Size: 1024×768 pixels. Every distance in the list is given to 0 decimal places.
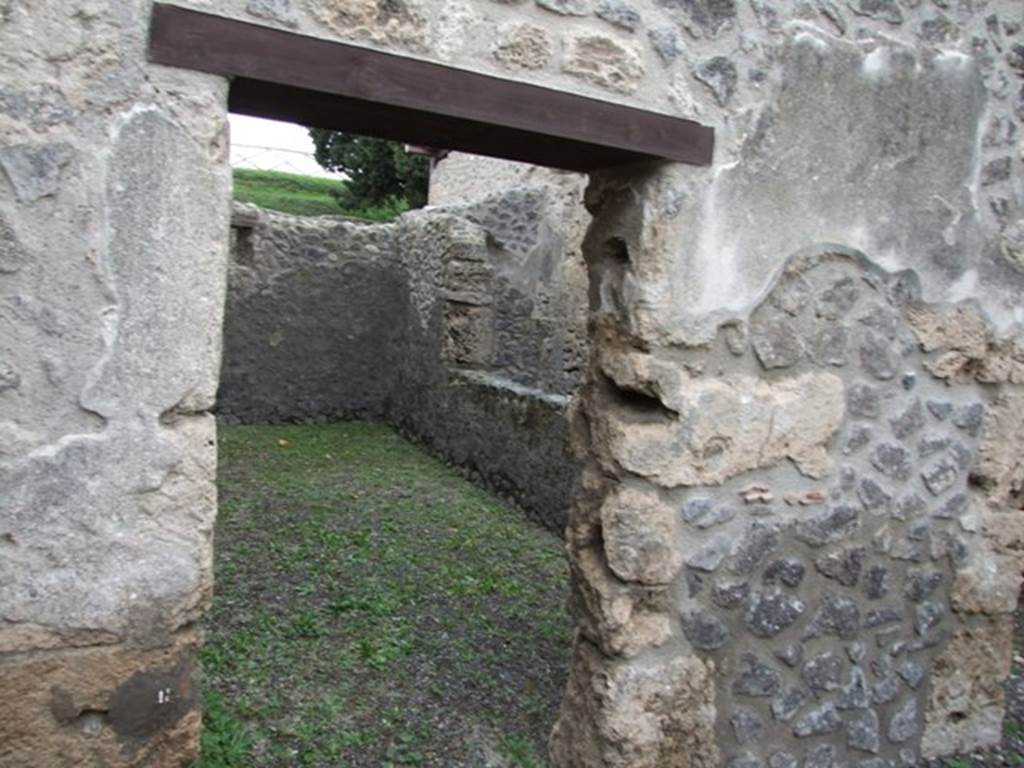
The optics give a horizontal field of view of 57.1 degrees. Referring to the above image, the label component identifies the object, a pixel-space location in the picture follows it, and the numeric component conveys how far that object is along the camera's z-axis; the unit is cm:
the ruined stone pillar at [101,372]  189
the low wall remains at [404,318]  799
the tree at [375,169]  1606
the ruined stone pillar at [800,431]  270
